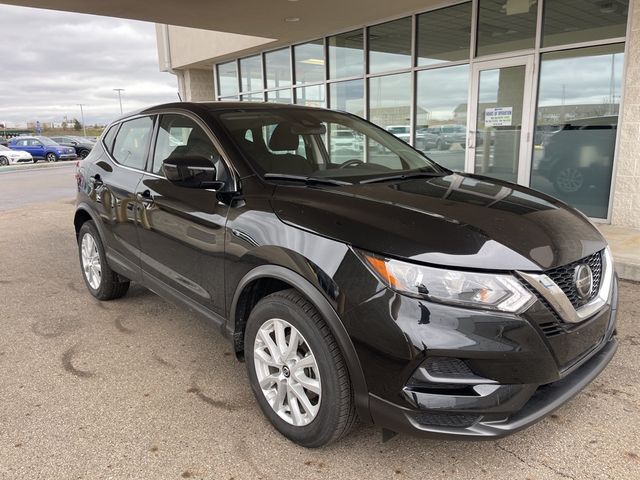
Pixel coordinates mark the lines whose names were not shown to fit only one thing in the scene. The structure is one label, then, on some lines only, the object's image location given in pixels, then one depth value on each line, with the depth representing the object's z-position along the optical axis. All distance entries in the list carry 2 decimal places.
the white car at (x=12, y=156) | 28.33
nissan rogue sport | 1.98
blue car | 31.03
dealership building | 6.52
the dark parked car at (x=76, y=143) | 33.72
